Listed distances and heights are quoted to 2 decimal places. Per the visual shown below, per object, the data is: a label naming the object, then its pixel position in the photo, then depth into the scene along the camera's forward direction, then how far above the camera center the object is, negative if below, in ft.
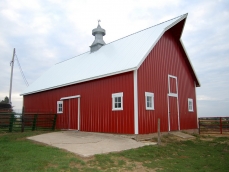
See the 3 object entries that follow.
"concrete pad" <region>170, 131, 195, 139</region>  43.91 -4.80
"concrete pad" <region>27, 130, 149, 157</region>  28.36 -4.59
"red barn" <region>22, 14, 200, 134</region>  38.99 +4.64
